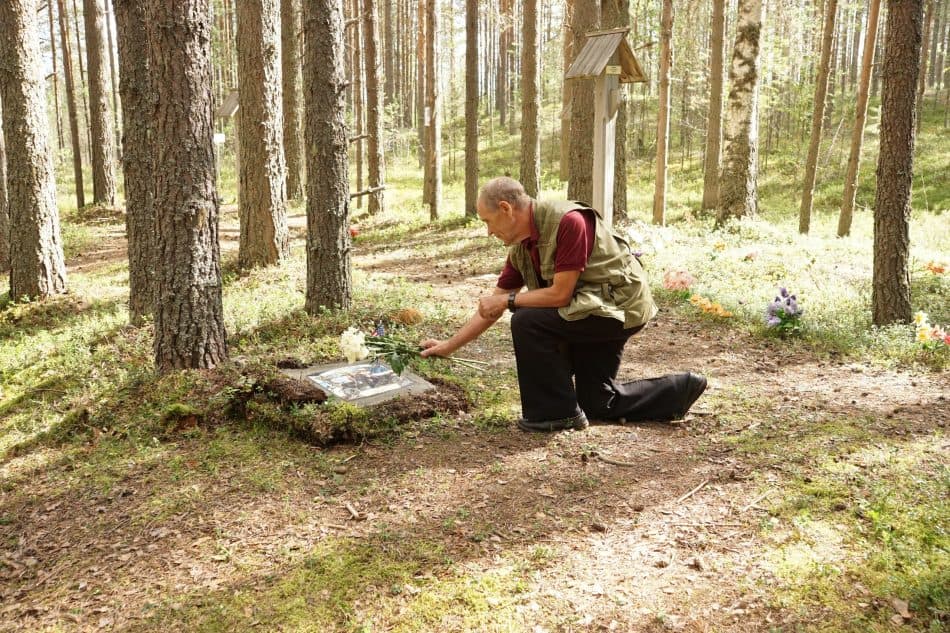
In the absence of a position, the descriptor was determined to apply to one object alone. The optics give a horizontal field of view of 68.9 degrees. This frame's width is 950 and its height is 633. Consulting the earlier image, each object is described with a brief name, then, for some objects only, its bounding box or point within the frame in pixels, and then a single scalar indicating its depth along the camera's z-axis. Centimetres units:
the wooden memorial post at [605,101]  864
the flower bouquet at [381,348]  477
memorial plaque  497
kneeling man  425
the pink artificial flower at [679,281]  893
